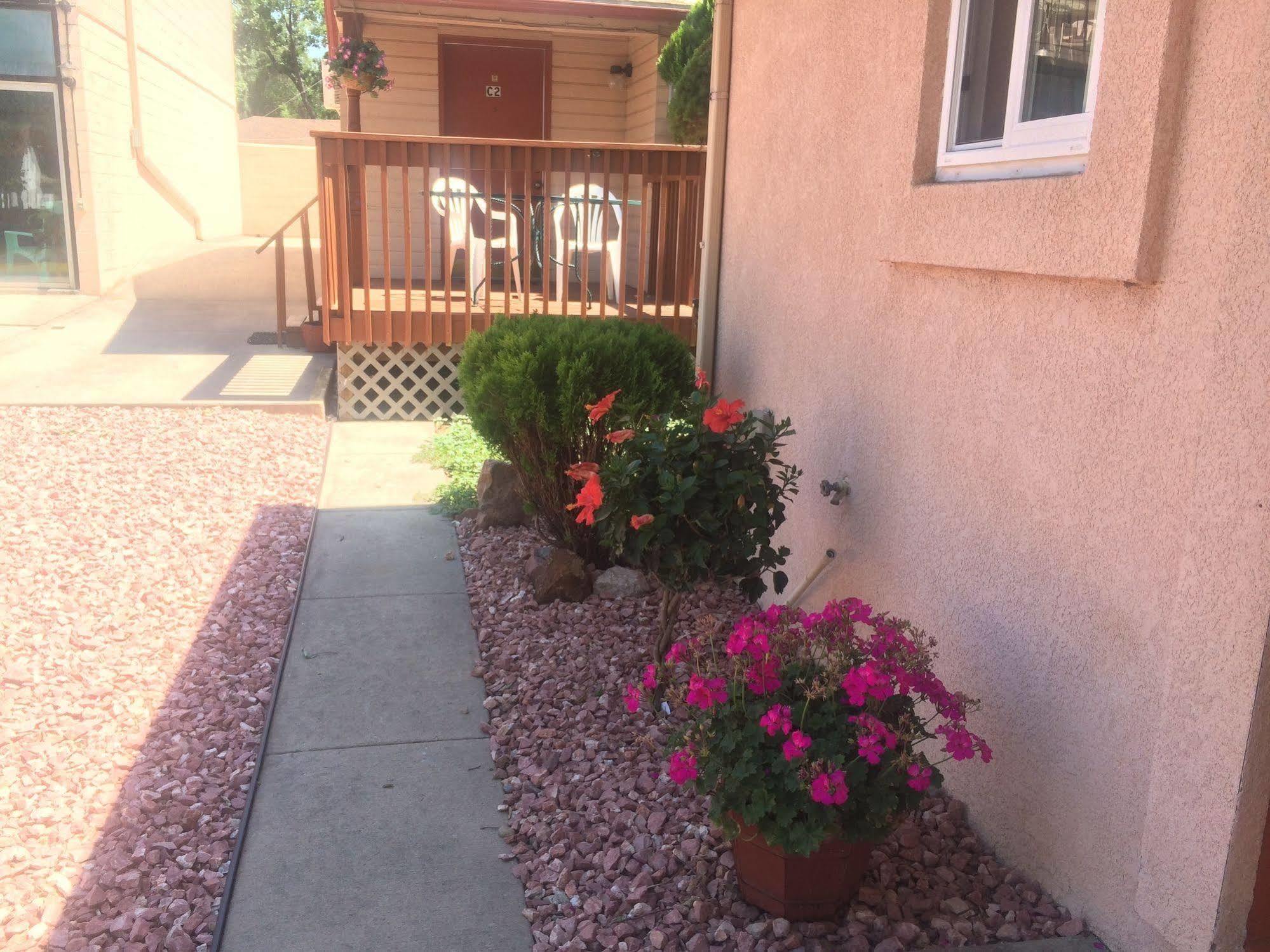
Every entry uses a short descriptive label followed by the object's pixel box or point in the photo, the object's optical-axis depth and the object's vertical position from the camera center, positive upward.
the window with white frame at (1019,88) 2.50 +0.39
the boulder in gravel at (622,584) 4.73 -1.53
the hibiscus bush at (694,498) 3.43 -0.84
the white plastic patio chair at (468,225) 7.70 -0.01
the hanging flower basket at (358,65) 9.68 +1.36
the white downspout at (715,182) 5.18 +0.24
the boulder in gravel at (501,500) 5.59 -1.40
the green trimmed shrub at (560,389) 4.64 -0.70
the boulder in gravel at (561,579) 4.62 -1.48
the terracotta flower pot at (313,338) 9.69 -1.06
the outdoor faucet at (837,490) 3.65 -0.84
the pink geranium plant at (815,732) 2.33 -1.10
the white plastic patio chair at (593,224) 7.82 +0.03
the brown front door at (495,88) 11.30 +1.41
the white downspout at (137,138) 14.34 +0.96
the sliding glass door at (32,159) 12.21 +0.54
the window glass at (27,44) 12.12 +1.80
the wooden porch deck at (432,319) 7.75 -0.69
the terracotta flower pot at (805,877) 2.48 -1.46
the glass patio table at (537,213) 8.97 +0.11
